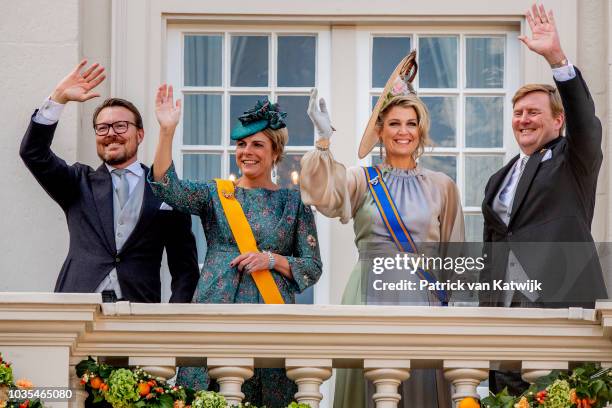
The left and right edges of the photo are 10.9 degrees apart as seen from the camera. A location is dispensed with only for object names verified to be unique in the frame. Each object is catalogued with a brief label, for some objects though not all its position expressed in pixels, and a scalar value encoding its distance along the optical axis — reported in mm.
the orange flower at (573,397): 13688
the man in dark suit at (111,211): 15722
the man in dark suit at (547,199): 14985
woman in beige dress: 15085
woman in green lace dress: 15210
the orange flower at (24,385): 13588
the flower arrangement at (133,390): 13688
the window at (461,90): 18641
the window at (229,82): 18641
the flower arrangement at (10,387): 13513
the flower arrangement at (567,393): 13663
